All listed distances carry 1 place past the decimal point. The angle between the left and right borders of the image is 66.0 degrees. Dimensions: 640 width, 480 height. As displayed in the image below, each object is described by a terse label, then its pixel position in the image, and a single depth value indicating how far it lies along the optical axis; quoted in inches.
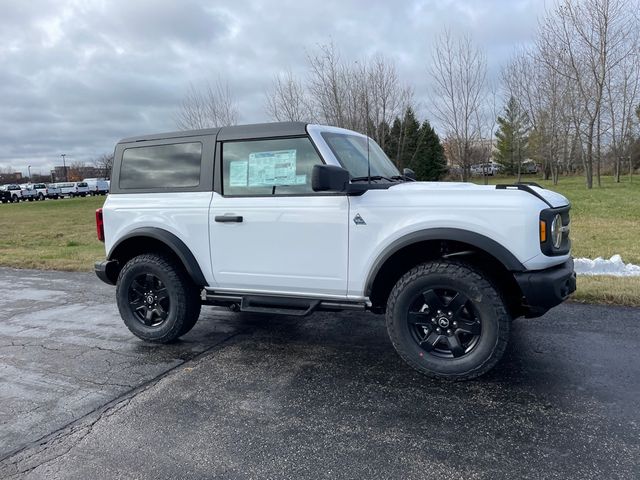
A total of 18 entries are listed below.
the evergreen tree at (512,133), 1194.0
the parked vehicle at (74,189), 2320.6
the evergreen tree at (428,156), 1209.0
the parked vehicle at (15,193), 2117.4
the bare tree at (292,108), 832.3
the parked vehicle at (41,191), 2193.3
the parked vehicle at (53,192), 2223.2
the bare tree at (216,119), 933.2
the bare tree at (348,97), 789.9
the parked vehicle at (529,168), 1798.7
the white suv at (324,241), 136.9
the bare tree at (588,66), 932.0
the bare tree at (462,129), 915.4
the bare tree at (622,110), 1048.8
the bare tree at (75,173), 4111.7
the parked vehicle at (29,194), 2152.2
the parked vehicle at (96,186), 2423.7
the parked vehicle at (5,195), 2089.1
